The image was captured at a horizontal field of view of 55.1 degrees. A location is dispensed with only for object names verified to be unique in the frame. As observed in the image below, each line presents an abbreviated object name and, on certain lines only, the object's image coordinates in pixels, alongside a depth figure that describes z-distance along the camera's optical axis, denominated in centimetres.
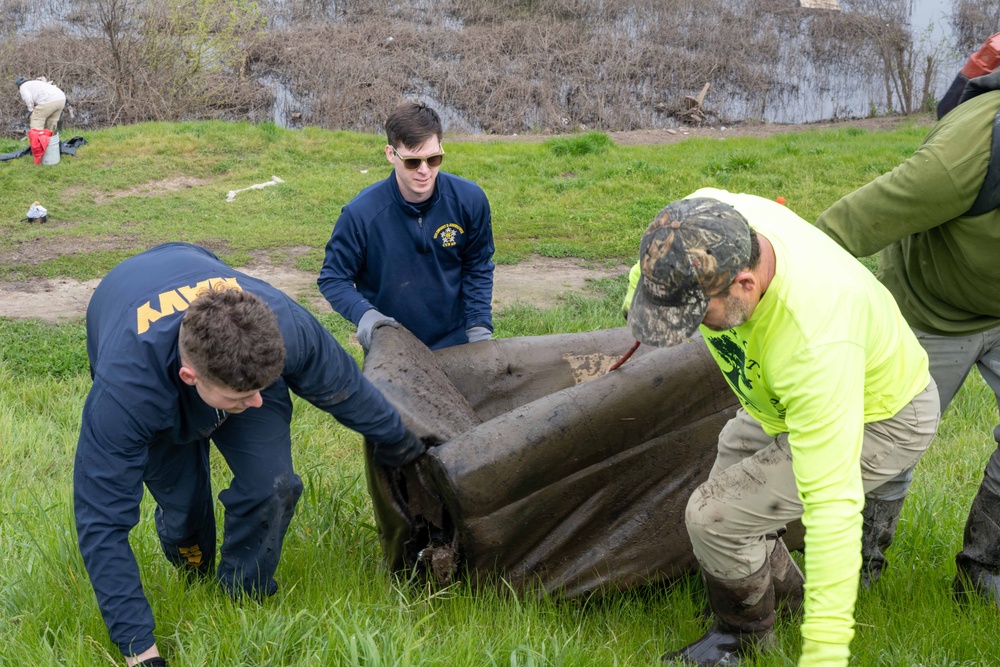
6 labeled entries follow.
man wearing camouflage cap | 218
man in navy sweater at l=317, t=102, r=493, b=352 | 403
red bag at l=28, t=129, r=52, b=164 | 1107
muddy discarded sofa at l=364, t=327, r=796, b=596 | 303
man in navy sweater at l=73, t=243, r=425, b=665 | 248
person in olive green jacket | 280
